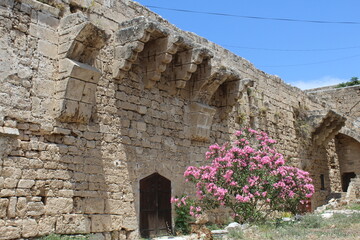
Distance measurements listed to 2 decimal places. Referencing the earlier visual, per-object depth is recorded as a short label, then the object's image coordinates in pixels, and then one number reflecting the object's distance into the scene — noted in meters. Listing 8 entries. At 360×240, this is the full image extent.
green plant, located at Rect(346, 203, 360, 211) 10.76
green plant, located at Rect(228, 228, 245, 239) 6.03
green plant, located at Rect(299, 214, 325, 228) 7.36
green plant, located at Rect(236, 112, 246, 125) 10.73
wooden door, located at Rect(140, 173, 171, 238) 7.40
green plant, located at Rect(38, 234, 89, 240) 5.72
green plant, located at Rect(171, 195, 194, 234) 7.95
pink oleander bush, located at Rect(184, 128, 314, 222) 7.44
